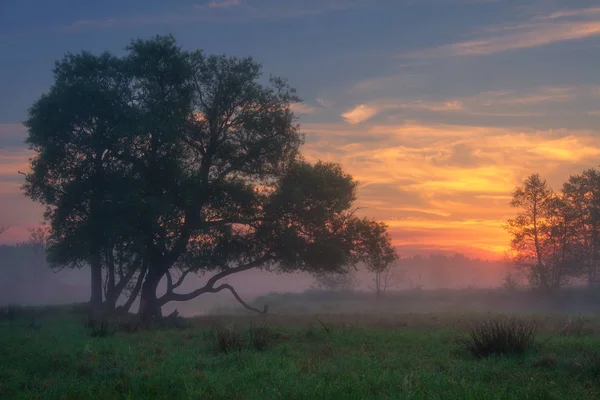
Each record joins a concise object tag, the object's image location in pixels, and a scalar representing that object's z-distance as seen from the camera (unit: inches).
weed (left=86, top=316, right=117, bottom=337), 756.5
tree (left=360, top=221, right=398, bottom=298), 1195.3
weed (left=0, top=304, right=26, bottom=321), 1093.4
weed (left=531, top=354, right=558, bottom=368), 430.6
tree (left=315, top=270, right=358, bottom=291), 2706.7
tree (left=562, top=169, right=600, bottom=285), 2057.1
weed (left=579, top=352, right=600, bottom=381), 386.8
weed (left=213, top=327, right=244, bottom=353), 545.6
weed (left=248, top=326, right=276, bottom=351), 559.5
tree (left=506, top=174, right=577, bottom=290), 2031.3
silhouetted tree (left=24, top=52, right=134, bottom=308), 1057.5
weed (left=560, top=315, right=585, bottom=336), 710.9
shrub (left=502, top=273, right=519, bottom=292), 2239.2
